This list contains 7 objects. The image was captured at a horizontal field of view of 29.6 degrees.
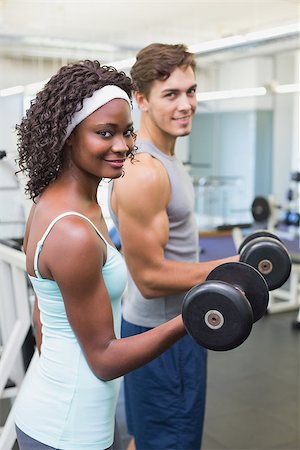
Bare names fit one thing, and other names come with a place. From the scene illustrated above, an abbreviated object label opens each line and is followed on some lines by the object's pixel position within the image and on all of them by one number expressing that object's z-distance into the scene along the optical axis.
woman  0.83
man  1.27
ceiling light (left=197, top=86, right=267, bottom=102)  5.36
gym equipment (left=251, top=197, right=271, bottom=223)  3.87
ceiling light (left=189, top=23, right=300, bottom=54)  3.61
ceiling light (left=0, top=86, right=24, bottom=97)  4.93
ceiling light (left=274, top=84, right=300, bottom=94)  5.42
